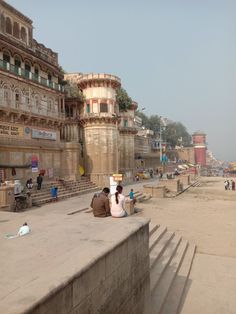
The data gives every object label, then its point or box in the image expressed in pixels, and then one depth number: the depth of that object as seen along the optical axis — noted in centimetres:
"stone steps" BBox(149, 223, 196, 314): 710
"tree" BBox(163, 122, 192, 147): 9412
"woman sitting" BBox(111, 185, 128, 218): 687
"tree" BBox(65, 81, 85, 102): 3376
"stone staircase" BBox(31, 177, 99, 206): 1968
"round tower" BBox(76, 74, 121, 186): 3114
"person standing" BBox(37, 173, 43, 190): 2125
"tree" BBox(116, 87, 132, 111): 4472
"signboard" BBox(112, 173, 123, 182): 1758
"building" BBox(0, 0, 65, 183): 2119
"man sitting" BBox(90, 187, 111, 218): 712
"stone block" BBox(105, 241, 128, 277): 439
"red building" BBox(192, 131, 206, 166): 8825
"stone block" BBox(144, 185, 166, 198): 2642
